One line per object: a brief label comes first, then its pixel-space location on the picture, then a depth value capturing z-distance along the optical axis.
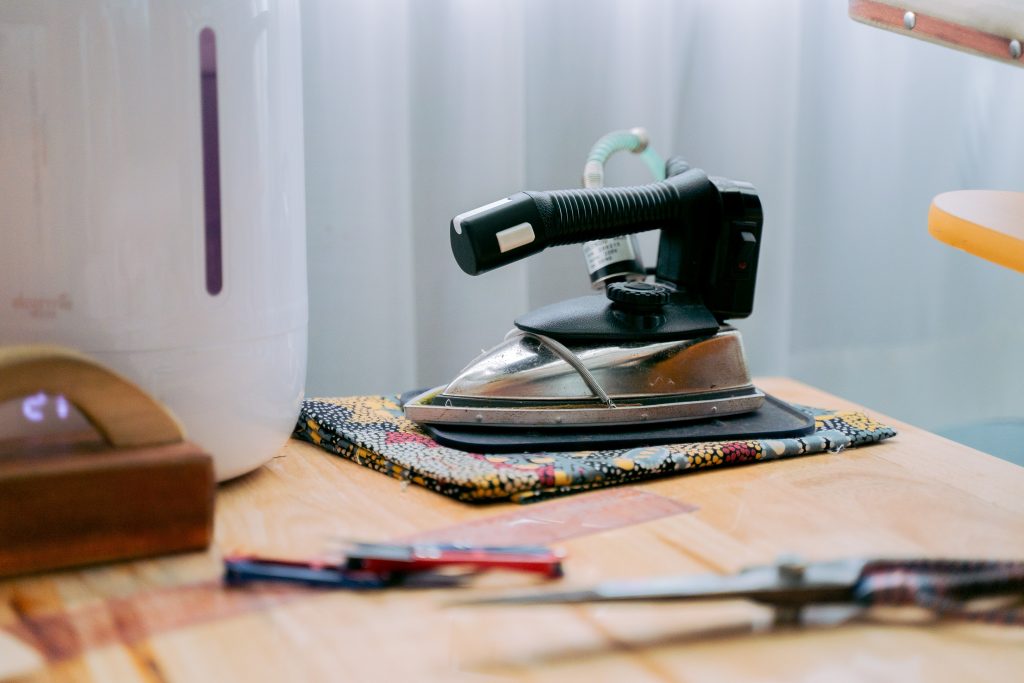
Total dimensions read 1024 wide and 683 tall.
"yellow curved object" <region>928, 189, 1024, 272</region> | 1.05
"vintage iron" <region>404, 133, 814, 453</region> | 1.11
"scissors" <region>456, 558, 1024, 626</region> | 0.92
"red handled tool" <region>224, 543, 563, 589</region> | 0.95
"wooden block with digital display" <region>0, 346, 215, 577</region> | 0.94
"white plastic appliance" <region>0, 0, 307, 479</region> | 0.97
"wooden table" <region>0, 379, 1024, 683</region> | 0.90
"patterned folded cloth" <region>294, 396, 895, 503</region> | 1.04
